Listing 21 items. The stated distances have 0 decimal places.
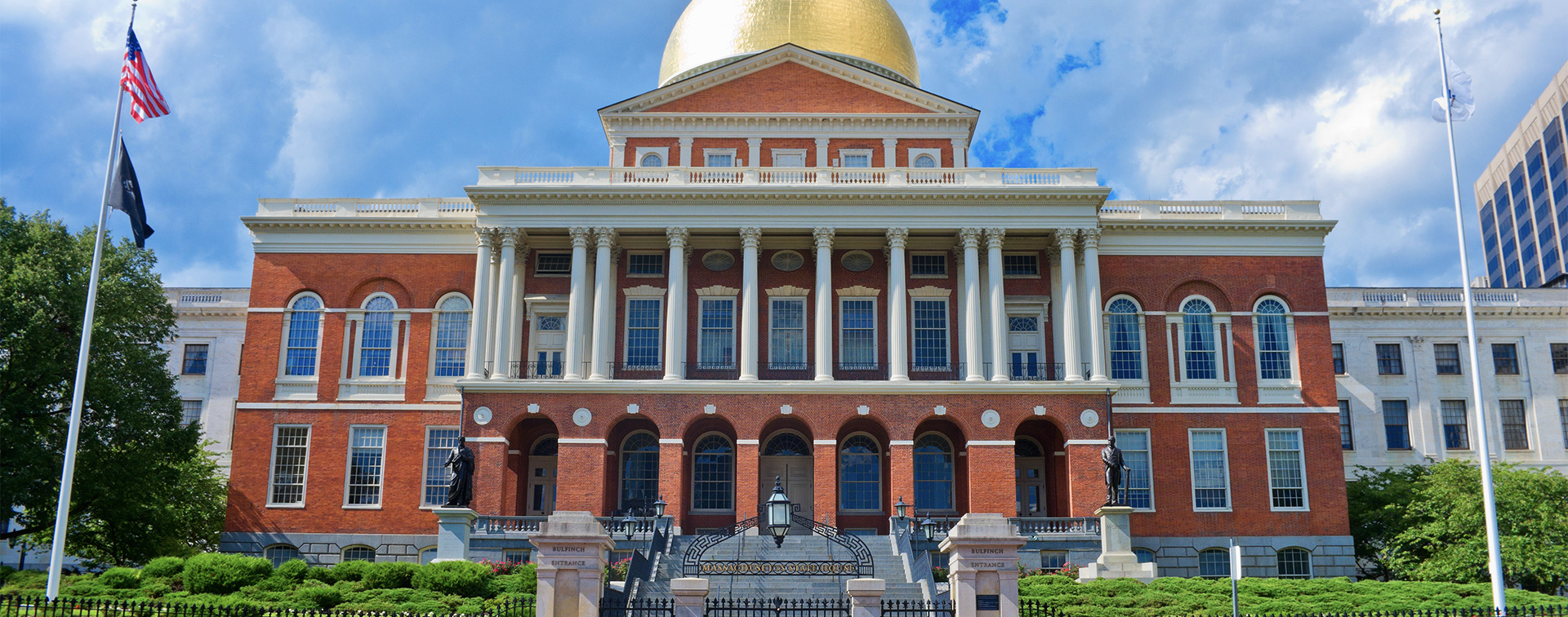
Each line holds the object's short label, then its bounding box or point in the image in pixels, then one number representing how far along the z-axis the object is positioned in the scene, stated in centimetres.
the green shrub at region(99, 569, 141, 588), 2916
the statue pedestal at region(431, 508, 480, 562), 3653
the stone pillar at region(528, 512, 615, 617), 2012
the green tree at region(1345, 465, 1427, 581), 4262
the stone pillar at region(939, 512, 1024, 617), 2053
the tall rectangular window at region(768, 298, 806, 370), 4325
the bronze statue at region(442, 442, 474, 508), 3738
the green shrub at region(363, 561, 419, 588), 2903
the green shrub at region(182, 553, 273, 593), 2898
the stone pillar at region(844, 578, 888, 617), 2005
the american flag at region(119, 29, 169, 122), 2844
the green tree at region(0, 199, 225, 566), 3566
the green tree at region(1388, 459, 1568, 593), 3644
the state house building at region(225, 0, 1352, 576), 4019
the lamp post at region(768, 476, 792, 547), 2420
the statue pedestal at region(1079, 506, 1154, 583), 3581
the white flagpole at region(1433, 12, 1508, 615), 2442
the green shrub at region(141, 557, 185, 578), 3036
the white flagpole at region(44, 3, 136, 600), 2511
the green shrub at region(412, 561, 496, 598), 2842
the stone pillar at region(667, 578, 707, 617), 1977
